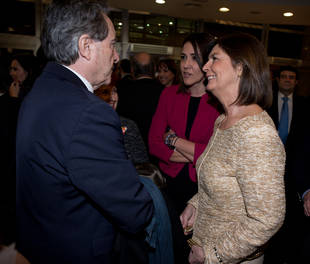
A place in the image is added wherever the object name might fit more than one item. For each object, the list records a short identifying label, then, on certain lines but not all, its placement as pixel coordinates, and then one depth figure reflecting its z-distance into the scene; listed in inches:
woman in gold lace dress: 39.3
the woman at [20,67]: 125.5
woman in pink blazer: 69.1
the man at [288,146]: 99.0
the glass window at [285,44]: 362.6
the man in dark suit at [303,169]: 69.2
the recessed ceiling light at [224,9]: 249.0
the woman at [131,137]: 68.9
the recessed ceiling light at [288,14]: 250.0
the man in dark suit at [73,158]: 32.5
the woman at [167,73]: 178.7
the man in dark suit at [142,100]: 101.7
